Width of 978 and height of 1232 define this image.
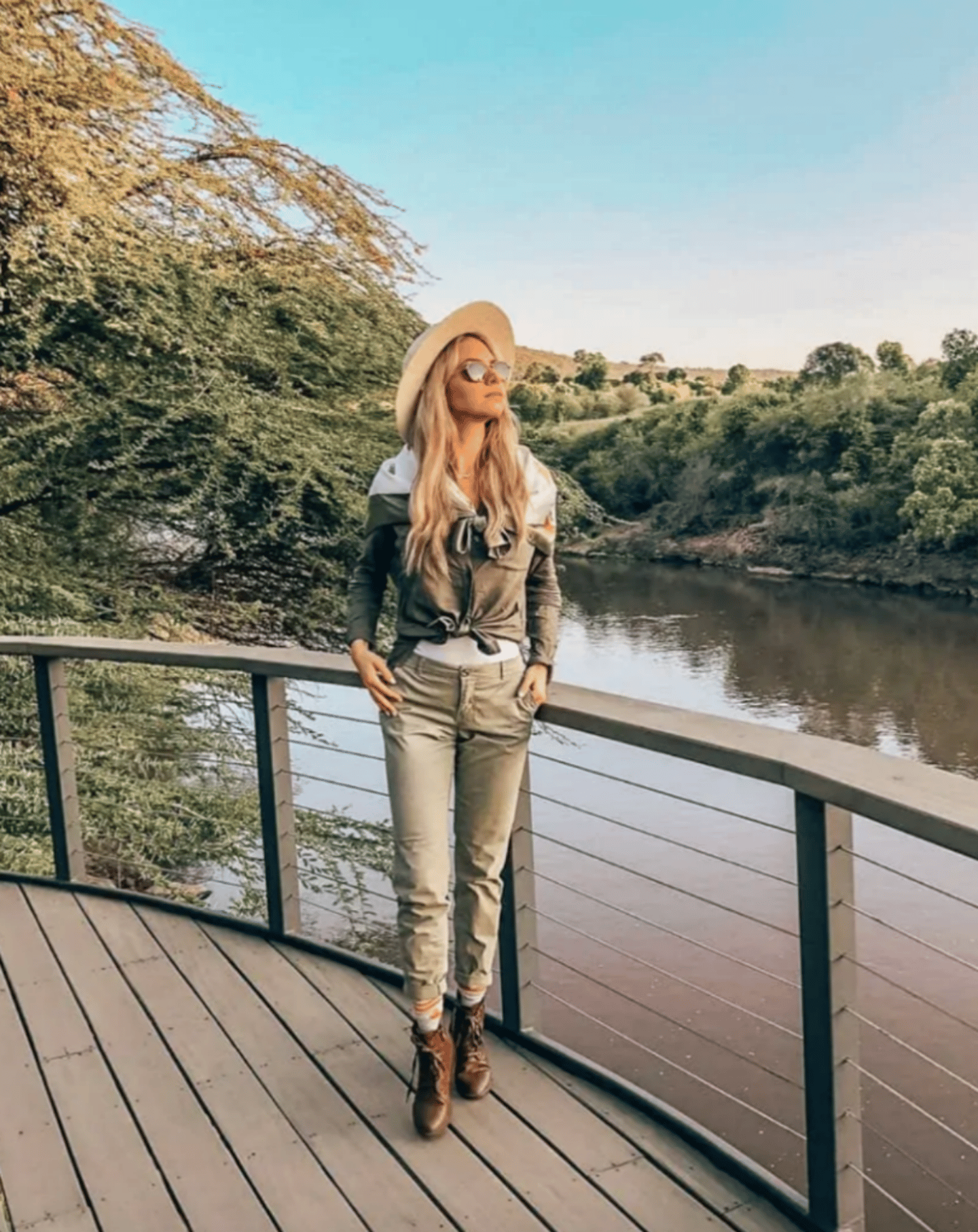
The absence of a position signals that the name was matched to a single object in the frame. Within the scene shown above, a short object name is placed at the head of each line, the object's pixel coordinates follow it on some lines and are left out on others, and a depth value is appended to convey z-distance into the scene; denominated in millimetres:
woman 1980
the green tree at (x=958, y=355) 38688
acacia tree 6527
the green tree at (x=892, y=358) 46250
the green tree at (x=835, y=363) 46906
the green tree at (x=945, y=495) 32406
